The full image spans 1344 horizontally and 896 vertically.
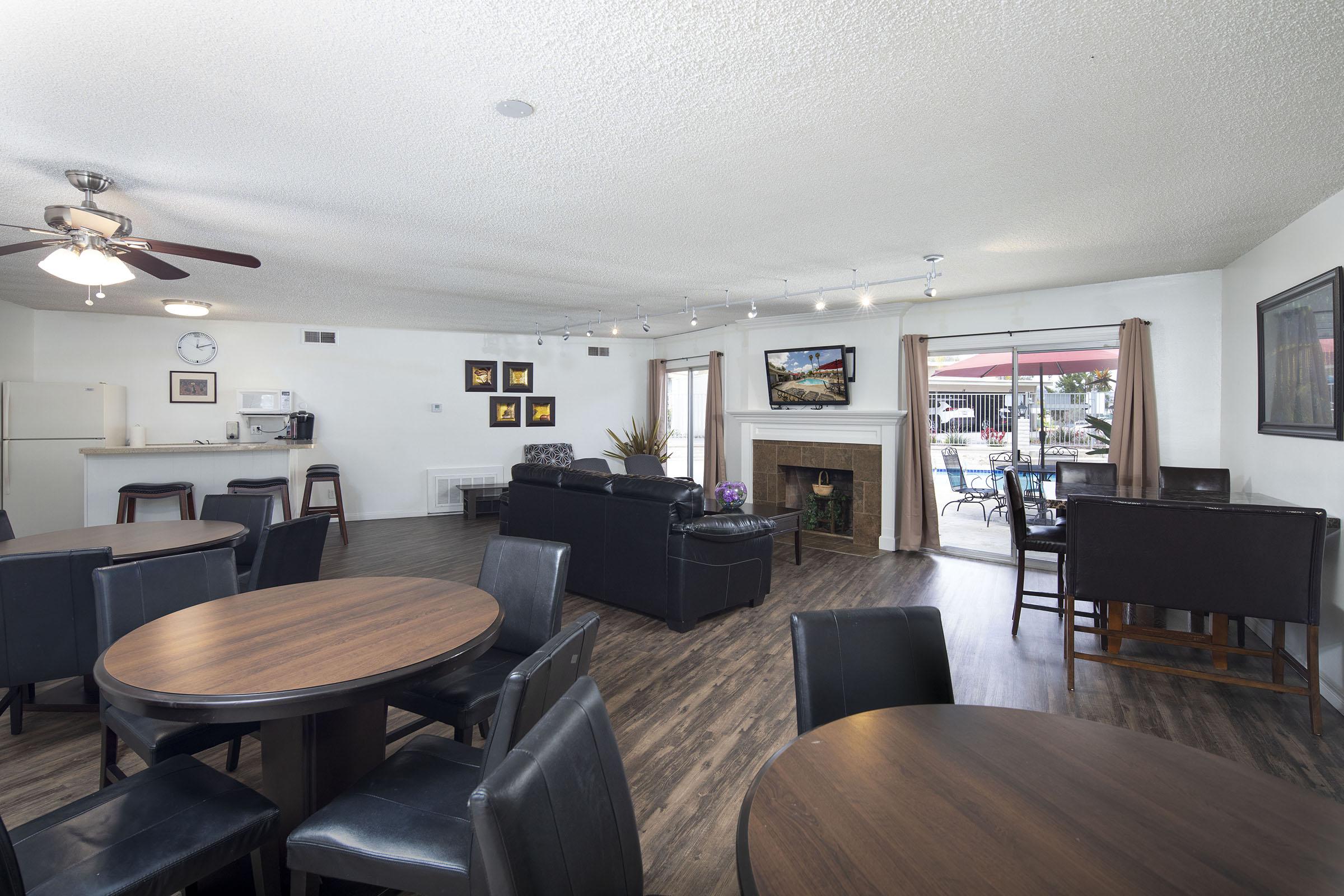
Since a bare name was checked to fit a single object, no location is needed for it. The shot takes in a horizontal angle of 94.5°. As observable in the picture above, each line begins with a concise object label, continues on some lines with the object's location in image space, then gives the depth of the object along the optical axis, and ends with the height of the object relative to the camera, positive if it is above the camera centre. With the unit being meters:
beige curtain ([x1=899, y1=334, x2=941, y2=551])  6.30 -0.19
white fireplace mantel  6.43 +0.19
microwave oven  7.53 +0.60
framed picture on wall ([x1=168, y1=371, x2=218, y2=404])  7.29 +0.76
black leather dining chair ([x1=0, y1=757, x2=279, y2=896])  1.26 -0.84
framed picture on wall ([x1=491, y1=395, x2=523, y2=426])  9.00 +0.55
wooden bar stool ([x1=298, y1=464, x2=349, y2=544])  7.01 -0.31
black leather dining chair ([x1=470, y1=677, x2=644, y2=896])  0.83 -0.55
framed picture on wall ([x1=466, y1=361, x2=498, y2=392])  8.84 +1.04
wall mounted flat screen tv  6.86 +0.82
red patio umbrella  5.56 +0.78
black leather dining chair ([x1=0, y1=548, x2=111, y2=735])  2.44 -0.66
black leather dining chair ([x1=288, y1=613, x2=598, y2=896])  1.32 -0.85
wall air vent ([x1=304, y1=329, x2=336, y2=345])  7.87 +1.45
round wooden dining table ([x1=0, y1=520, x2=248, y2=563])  3.07 -0.46
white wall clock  7.34 +1.24
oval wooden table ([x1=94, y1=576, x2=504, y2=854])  1.47 -0.56
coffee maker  7.41 +0.30
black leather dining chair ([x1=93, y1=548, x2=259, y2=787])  1.85 -0.55
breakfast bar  5.64 -0.15
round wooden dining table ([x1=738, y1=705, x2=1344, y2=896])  0.87 -0.60
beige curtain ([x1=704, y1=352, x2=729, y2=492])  8.52 +0.31
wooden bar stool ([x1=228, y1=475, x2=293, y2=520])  6.21 -0.36
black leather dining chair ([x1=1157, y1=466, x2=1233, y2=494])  4.21 -0.24
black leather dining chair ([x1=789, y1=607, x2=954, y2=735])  1.59 -0.57
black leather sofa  4.04 -0.67
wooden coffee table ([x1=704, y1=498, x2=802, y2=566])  5.54 -0.62
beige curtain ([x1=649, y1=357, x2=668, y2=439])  9.59 +0.89
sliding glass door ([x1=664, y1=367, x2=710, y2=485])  9.20 +0.43
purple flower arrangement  5.34 -0.40
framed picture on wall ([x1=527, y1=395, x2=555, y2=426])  9.22 +0.57
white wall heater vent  8.59 -0.48
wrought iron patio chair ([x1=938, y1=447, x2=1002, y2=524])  7.63 -0.50
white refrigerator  5.90 +0.06
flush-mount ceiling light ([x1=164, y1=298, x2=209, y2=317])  4.56 +1.06
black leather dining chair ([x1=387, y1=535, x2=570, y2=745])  2.11 -0.66
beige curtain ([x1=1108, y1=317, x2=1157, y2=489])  5.08 +0.30
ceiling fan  2.88 +1.01
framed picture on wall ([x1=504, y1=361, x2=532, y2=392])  9.07 +1.07
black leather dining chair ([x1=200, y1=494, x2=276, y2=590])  4.00 -0.40
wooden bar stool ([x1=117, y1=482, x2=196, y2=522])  5.58 -0.38
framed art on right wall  3.11 +0.47
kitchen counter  5.74 +0.04
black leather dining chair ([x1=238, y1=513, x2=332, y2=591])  3.08 -0.53
